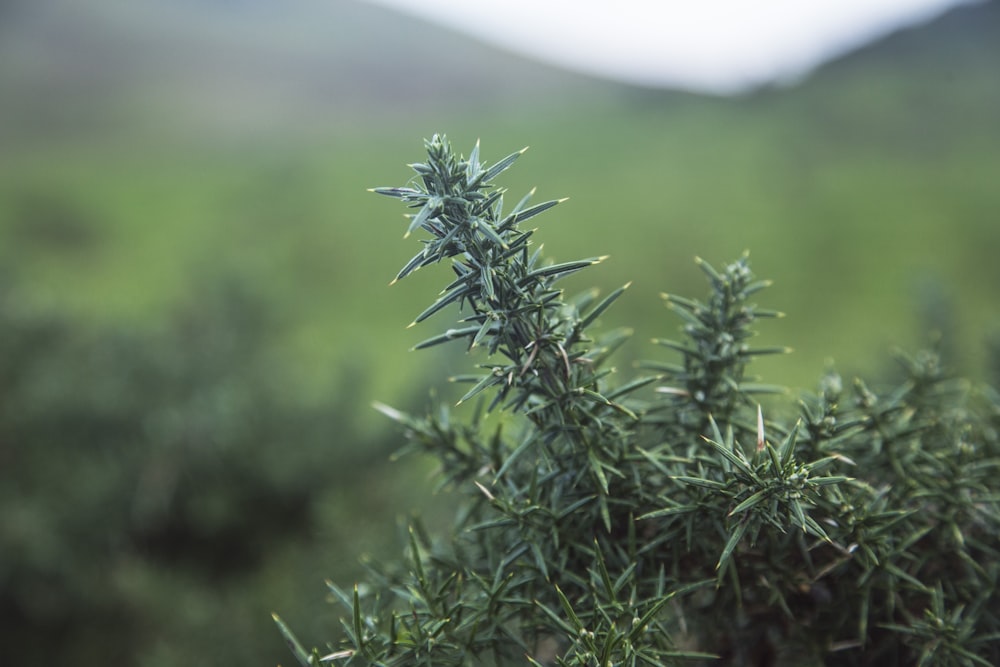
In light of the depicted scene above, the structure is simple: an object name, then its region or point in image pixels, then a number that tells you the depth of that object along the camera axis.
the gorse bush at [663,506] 0.32
